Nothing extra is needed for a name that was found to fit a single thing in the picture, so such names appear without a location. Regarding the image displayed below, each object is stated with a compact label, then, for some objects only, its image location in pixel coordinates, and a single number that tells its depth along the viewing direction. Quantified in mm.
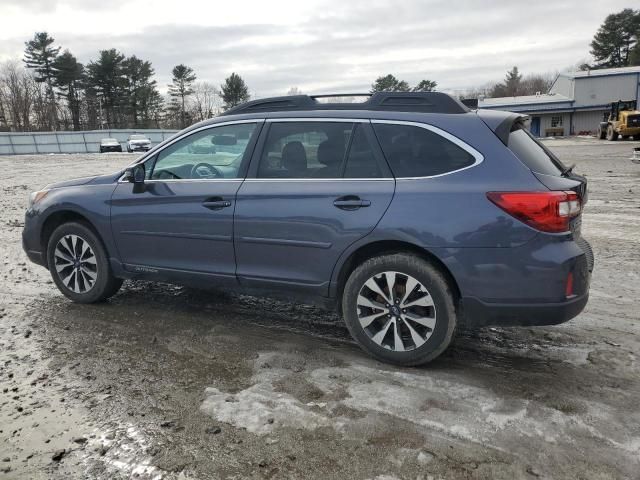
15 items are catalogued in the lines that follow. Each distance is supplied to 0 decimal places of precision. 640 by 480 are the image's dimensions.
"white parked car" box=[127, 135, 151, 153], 40531
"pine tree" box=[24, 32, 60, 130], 65438
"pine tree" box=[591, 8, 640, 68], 77062
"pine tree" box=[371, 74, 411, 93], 71938
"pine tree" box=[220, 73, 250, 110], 71250
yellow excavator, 35688
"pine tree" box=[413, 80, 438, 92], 77969
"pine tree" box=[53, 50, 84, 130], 66312
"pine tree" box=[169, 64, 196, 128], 76275
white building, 56094
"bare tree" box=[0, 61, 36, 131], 70106
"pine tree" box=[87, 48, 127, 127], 67750
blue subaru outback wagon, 3385
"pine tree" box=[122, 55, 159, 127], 69188
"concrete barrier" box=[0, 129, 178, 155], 45781
